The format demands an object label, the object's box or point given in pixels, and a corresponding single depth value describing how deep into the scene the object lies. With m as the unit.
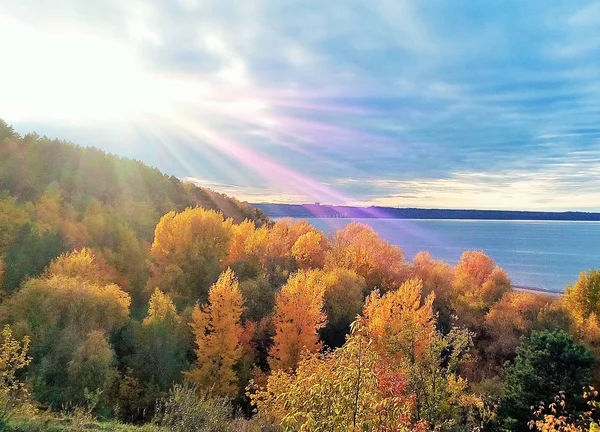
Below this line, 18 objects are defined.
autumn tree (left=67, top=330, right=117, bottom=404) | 21.80
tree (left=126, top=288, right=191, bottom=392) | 26.89
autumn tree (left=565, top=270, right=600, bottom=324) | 48.00
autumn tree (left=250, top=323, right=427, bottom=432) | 7.15
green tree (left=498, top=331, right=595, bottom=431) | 24.58
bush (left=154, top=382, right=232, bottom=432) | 10.66
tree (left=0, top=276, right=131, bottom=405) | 21.98
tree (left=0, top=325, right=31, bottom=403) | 13.12
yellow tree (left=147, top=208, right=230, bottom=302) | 39.97
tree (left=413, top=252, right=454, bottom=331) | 53.28
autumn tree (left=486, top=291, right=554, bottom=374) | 46.19
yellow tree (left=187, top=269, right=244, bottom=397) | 28.00
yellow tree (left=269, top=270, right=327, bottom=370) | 30.52
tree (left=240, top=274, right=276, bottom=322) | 37.25
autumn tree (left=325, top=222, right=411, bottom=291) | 53.09
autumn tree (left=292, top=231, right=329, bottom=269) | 52.84
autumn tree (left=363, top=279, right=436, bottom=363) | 18.08
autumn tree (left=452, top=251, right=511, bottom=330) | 53.34
